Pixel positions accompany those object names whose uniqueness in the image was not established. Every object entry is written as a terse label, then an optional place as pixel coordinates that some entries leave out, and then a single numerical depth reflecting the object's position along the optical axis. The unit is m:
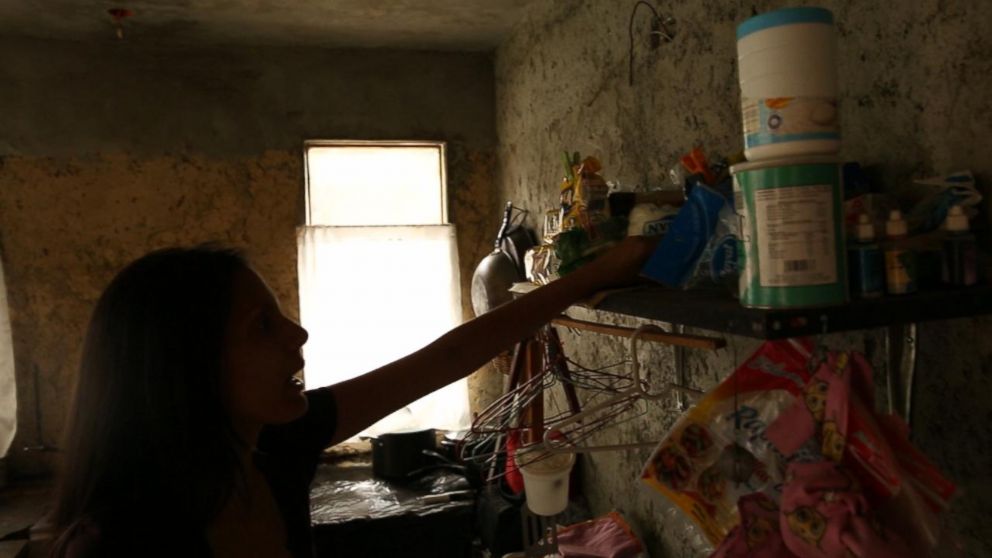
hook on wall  1.42
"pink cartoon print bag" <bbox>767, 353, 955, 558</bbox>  0.59
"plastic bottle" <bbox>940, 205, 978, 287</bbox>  0.64
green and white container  0.58
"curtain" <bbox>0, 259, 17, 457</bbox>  2.55
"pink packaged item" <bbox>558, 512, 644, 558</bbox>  1.61
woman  0.87
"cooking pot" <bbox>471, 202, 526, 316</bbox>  2.29
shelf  0.57
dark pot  2.46
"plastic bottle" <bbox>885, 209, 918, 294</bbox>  0.63
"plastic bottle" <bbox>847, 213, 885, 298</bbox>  0.62
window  2.78
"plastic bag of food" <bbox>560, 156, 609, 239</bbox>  1.12
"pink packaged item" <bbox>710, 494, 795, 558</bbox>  0.67
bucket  1.39
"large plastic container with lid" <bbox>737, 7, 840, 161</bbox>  0.59
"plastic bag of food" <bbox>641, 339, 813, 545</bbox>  0.72
